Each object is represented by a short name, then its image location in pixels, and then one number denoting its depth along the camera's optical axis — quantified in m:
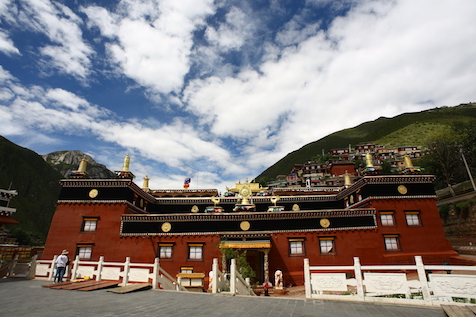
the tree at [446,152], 41.28
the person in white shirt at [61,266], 13.88
